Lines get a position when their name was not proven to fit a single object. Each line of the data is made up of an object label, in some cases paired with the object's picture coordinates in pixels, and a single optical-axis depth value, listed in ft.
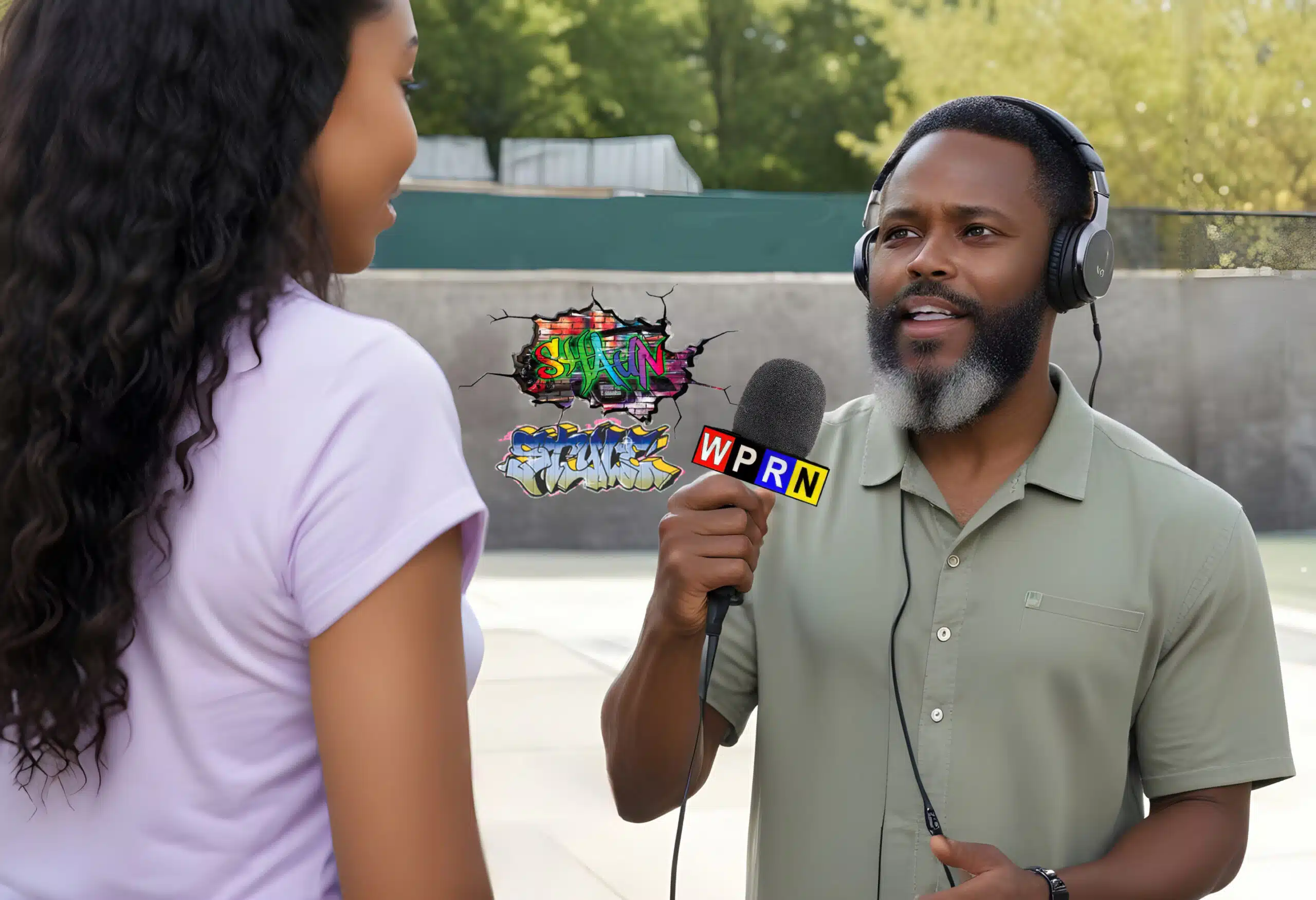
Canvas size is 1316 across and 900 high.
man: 5.80
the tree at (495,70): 105.91
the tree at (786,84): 124.67
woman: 3.53
